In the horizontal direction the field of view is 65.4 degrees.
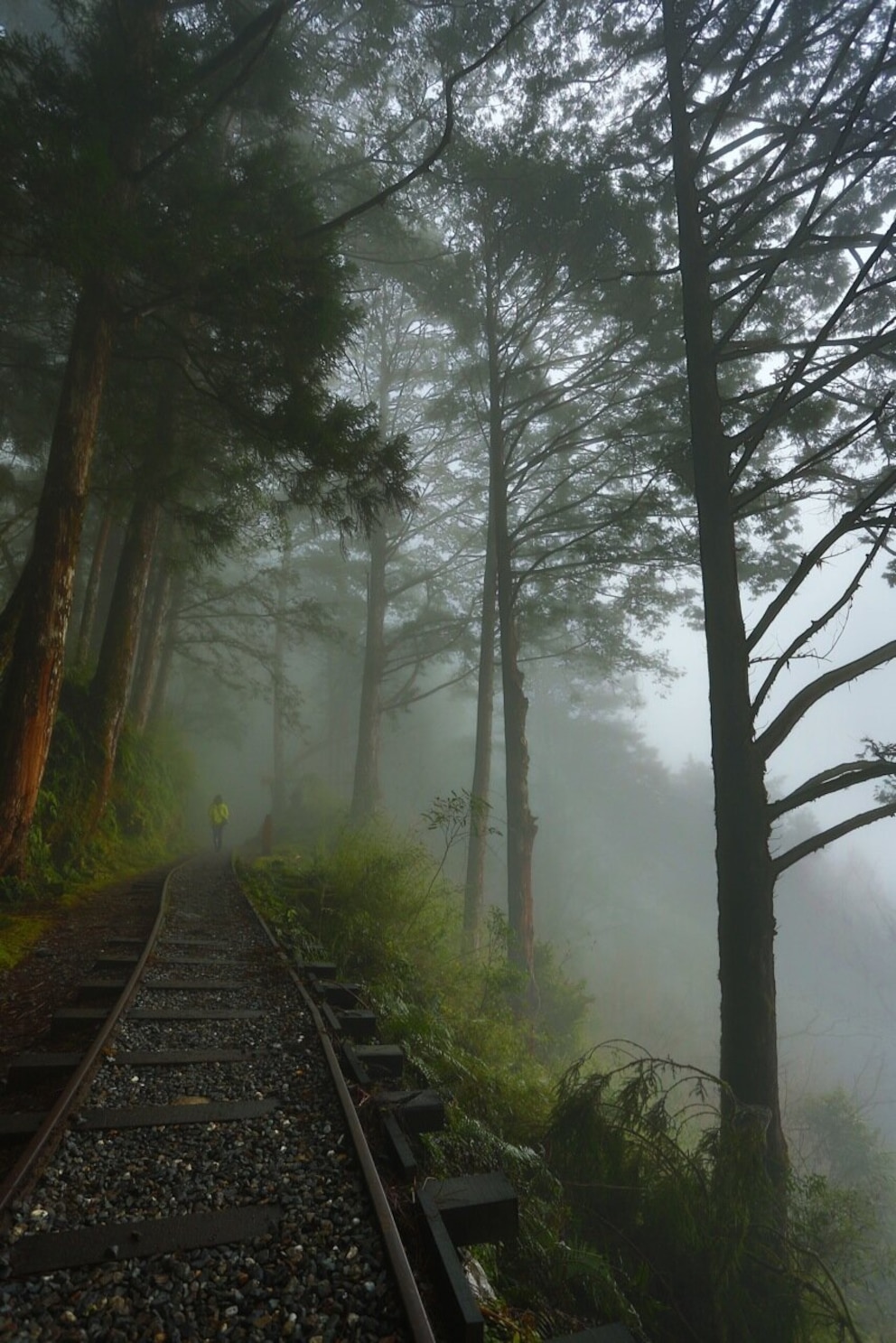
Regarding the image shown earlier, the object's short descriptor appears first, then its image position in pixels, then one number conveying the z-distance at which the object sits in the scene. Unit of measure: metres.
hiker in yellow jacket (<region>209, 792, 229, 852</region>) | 18.98
